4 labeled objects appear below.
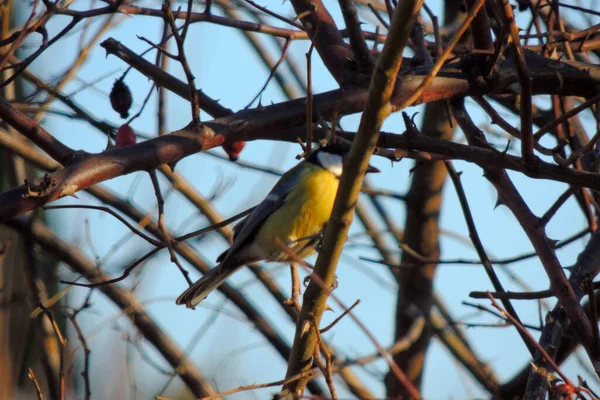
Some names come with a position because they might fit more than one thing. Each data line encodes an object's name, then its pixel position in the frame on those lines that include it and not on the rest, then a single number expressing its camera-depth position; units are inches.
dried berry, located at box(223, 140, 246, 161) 250.5
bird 263.0
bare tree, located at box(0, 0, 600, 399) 154.2
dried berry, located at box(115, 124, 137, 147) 231.6
